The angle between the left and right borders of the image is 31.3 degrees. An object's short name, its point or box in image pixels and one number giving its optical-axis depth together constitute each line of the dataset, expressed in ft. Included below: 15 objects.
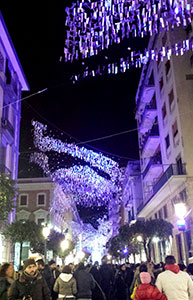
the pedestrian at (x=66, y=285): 25.63
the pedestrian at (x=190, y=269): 29.76
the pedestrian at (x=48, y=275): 35.42
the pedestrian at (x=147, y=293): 14.85
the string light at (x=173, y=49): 81.31
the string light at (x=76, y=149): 68.28
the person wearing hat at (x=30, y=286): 18.40
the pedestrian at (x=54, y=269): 41.05
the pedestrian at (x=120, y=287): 42.97
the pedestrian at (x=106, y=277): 42.42
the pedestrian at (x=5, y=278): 18.11
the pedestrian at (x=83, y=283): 27.53
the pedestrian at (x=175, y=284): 17.60
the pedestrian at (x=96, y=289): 35.69
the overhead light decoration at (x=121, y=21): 35.88
